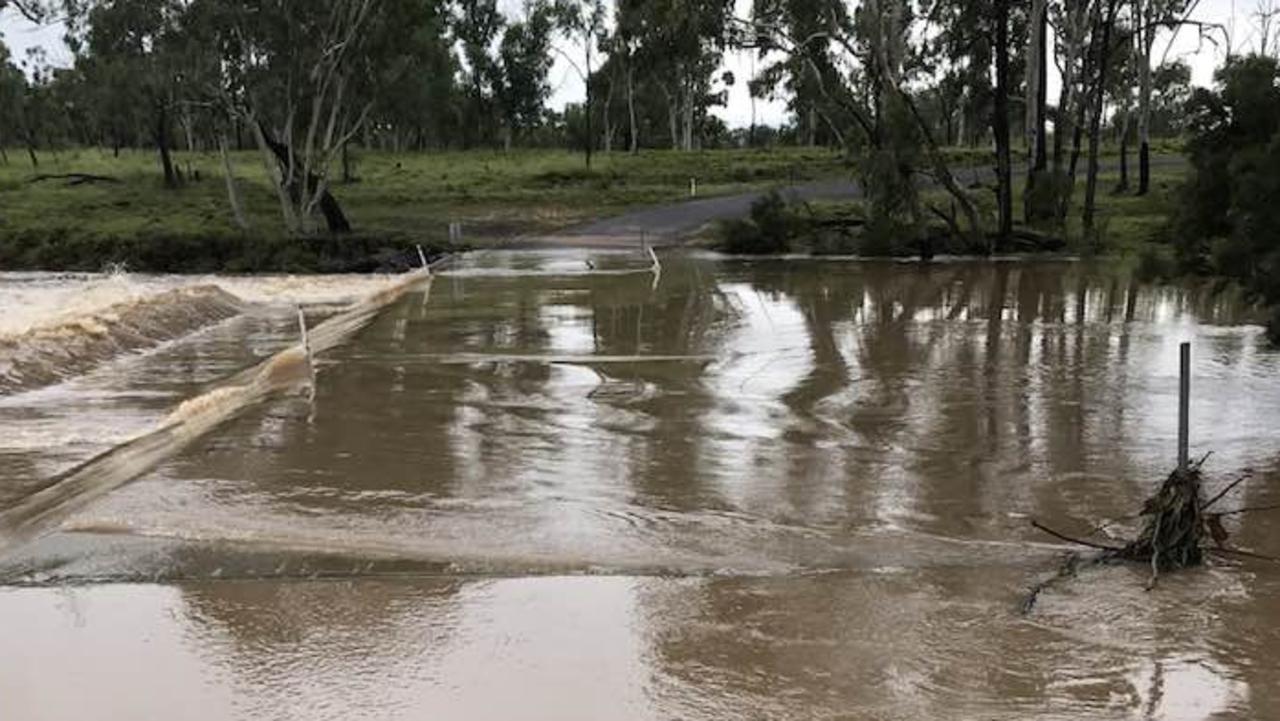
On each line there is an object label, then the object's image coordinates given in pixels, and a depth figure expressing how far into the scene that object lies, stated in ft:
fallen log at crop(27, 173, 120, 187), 150.00
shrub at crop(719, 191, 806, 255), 97.04
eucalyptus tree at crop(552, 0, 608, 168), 196.81
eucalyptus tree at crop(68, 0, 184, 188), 90.68
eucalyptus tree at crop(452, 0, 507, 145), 215.10
